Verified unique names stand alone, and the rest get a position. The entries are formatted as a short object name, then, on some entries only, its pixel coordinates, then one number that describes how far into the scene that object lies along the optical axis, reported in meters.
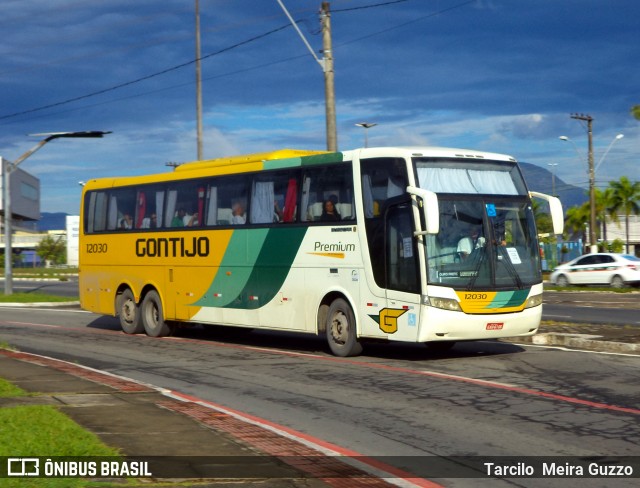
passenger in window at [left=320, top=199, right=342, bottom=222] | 17.80
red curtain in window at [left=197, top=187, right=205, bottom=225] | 21.41
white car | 43.25
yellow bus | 15.96
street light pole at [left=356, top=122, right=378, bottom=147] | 58.75
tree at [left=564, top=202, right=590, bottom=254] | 97.31
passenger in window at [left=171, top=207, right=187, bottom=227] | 22.09
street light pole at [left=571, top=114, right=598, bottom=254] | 59.88
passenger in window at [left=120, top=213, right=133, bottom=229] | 24.02
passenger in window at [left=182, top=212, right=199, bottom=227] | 21.64
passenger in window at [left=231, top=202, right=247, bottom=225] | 20.16
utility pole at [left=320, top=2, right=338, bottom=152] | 24.62
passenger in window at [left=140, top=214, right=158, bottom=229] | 23.08
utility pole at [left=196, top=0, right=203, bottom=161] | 42.84
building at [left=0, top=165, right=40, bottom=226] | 154.75
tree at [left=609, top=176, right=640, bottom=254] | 91.50
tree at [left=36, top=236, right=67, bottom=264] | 116.38
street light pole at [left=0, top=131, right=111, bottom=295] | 37.25
